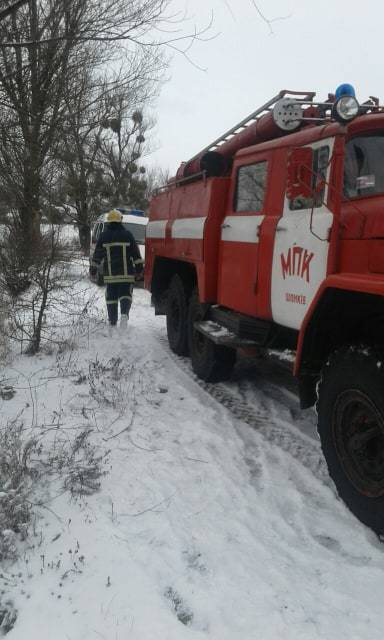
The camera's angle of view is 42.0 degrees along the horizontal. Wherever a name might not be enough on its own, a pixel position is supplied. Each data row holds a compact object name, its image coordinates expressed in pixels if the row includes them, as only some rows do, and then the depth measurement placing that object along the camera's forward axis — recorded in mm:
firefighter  8016
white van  15062
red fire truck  2975
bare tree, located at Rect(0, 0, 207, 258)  4527
